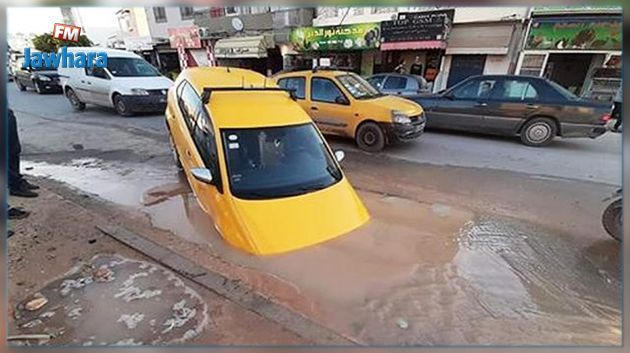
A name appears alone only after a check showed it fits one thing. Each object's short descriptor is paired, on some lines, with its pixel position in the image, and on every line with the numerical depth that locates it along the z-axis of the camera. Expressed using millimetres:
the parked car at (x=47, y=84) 10606
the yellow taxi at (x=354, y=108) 6324
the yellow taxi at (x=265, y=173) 2895
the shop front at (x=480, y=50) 9859
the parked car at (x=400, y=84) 9219
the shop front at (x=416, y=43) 10383
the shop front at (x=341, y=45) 12180
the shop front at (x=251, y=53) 14953
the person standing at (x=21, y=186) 2815
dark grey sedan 6516
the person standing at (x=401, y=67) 12571
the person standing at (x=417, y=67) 12258
